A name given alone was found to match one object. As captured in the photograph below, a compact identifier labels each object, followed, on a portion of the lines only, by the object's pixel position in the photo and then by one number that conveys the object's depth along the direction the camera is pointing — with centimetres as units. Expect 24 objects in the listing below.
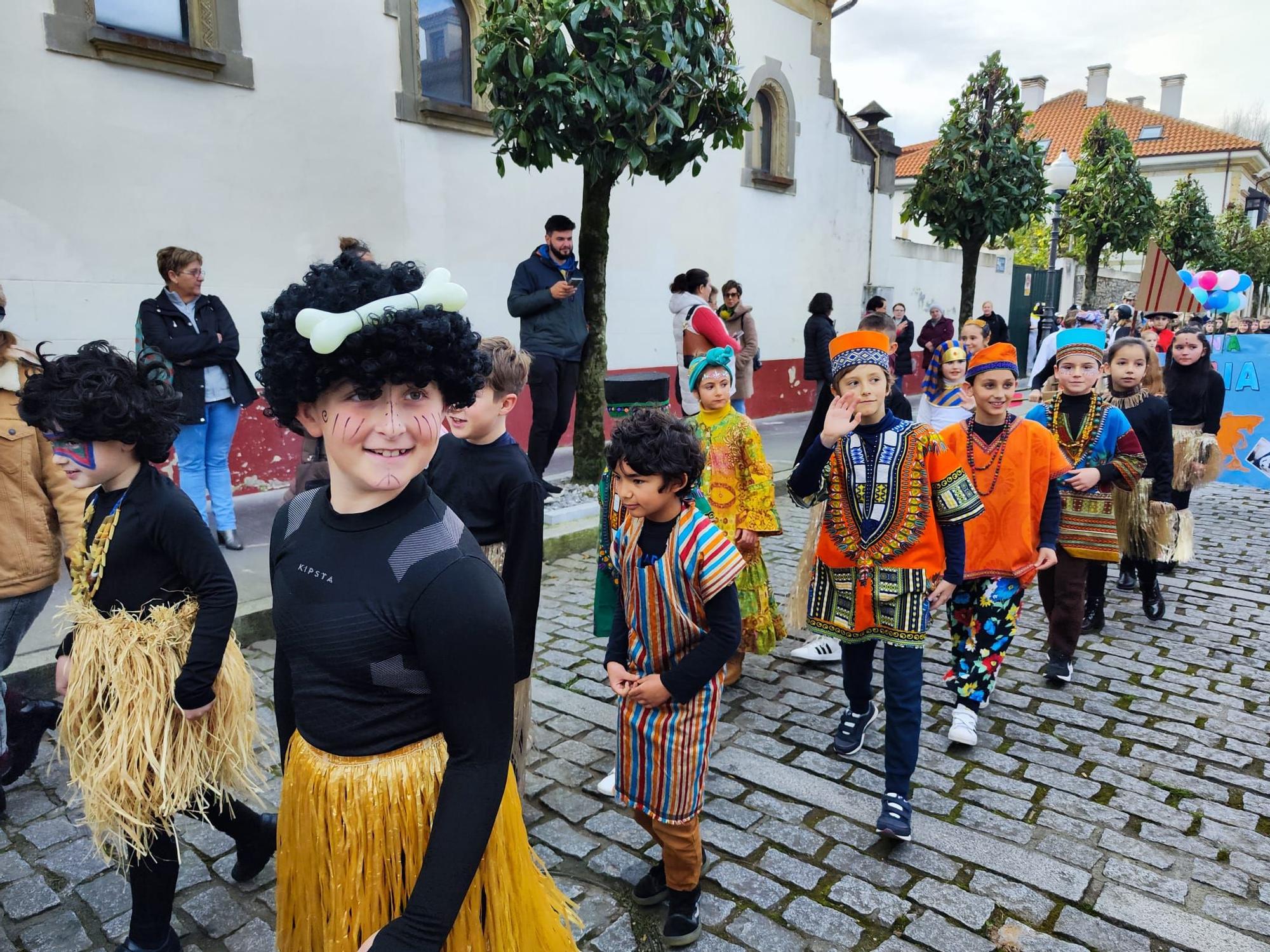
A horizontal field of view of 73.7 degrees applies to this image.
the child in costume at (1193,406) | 644
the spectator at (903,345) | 1330
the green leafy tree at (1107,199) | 1683
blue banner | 860
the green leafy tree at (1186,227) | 2261
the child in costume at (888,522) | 303
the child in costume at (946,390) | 559
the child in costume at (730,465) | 386
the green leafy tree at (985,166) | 1141
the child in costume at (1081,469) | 431
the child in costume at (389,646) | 136
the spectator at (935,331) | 1416
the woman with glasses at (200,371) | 521
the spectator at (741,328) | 932
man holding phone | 659
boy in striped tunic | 237
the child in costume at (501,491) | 254
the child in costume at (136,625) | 223
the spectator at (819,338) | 873
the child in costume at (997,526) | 376
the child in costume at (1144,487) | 503
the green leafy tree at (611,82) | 570
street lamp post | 1283
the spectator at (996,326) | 986
